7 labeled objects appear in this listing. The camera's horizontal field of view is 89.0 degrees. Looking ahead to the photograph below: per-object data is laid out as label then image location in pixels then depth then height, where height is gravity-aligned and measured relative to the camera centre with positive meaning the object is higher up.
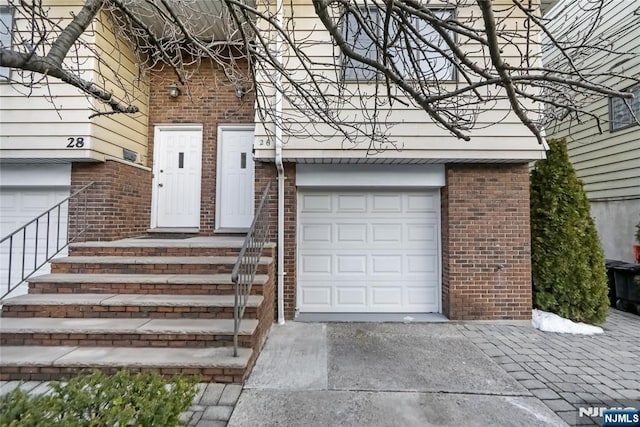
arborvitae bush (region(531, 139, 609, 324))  5.06 -0.29
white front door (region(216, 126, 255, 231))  6.12 +0.93
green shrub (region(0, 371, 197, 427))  1.68 -1.00
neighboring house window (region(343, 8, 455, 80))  4.96 +2.79
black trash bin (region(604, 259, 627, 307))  6.42 -1.02
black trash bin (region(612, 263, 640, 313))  5.93 -1.00
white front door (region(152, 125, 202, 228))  6.18 +0.99
